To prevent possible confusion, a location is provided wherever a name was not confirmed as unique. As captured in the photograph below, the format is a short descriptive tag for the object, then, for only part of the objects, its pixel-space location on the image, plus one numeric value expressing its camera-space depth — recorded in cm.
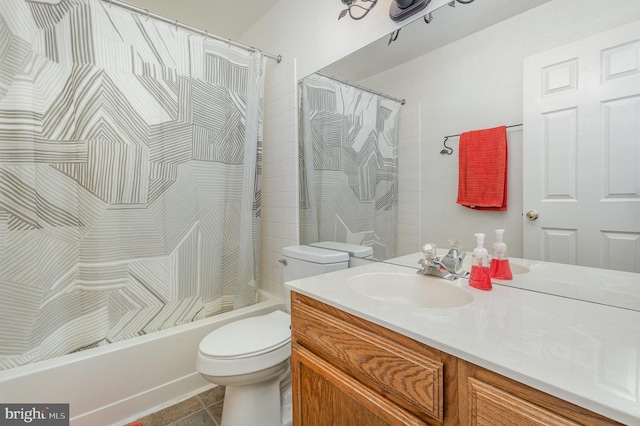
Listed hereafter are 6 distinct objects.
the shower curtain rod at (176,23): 144
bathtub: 124
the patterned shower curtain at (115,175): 126
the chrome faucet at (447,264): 104
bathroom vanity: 47
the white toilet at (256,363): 115
